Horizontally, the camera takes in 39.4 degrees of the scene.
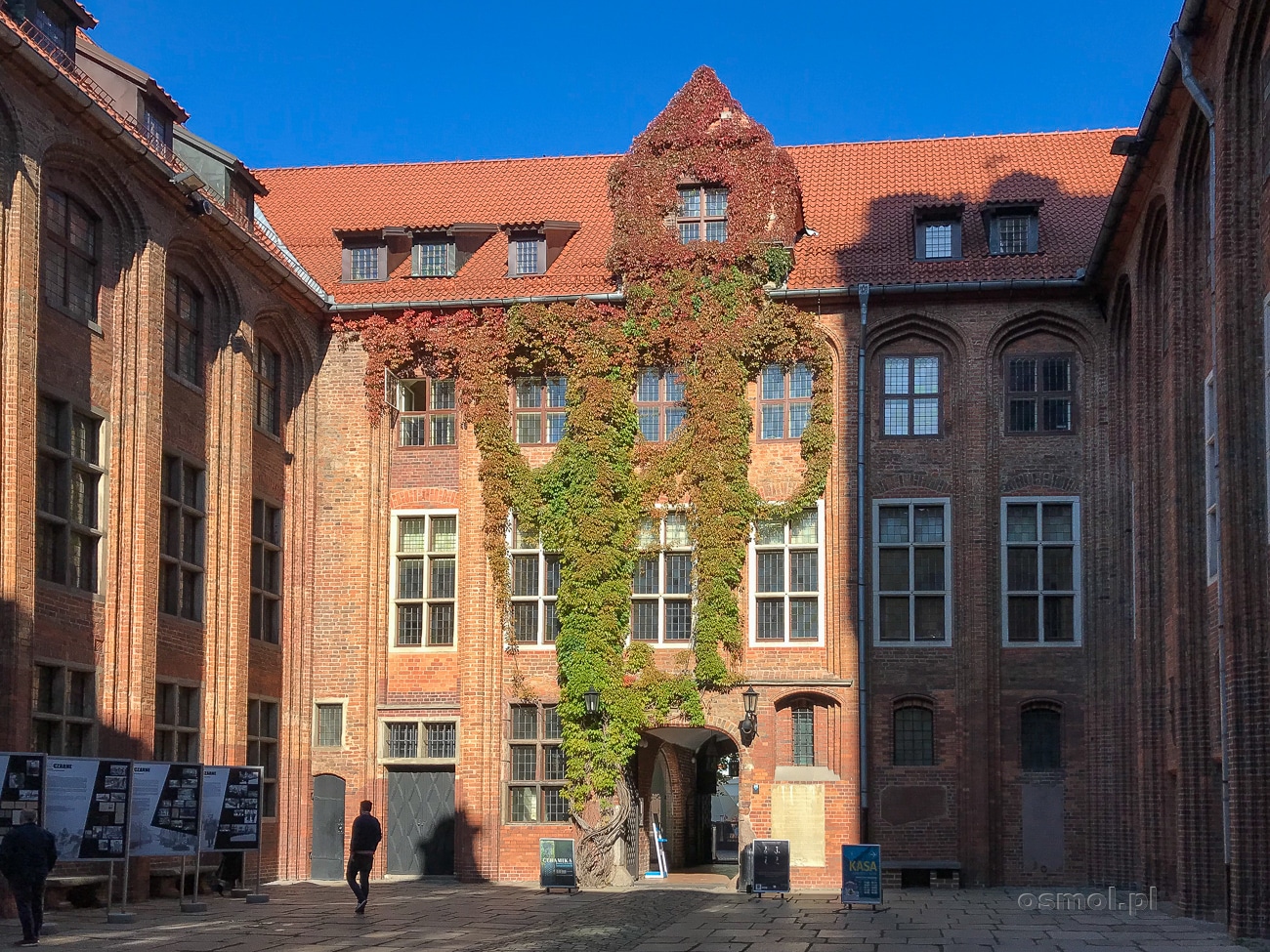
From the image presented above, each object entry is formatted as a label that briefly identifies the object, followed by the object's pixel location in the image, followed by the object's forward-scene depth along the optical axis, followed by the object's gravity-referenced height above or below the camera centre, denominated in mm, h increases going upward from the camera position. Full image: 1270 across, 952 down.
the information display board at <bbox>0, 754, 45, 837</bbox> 19797 -1454
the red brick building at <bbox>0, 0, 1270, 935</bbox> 27109 +2464
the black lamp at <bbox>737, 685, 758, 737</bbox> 30969 -982
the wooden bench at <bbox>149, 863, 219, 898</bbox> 26922 -3420
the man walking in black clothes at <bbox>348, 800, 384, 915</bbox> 24609 -2581
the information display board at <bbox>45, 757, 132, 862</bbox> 20797 -1776
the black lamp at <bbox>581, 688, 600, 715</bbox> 31438 -722
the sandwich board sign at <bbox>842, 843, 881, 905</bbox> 25516 -3069
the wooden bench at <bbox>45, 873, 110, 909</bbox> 23672 -3188
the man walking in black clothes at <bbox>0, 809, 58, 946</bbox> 18891 -2280
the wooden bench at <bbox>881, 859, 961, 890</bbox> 31016 -3677
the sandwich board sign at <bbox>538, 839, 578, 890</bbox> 28500 -3313
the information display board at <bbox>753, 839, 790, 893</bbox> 27625 -3211
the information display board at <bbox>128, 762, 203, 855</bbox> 22812 -1988
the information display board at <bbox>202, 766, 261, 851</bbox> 24766 -2124
